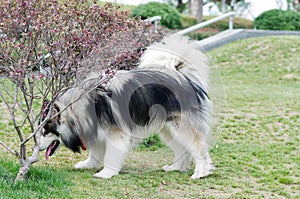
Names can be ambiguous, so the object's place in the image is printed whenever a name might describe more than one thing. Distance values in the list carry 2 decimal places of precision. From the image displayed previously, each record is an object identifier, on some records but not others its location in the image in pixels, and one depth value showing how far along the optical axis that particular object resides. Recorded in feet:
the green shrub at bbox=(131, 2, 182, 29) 113.51
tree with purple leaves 25.02
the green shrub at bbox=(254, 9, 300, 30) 121.53
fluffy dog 29.59
